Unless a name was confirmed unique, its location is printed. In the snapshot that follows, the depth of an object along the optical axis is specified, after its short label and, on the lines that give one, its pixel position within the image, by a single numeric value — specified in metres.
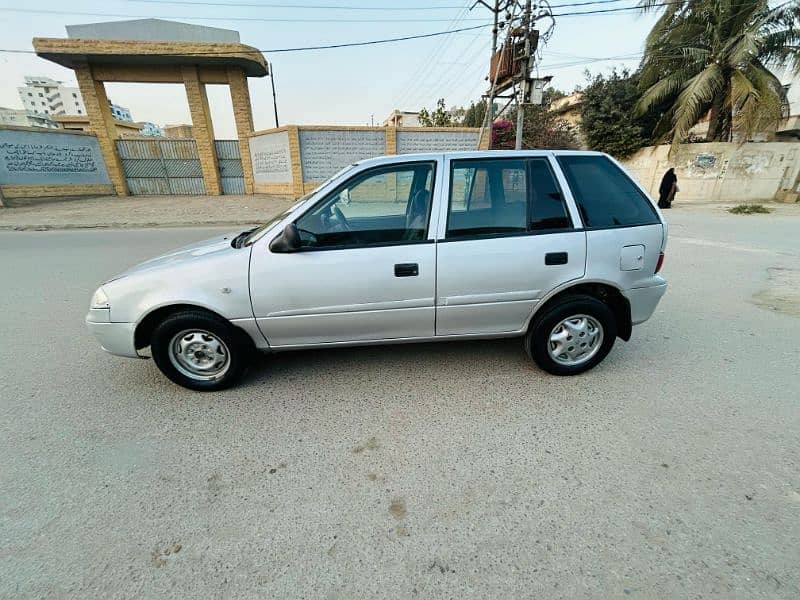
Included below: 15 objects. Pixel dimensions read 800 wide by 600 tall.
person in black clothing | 13.21
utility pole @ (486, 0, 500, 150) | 11.58
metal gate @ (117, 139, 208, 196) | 15.84
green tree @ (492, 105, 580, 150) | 17.98
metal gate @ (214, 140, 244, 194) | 16.16
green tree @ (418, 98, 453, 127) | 26.09
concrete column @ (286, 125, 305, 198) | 13.45
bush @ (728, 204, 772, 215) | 12.75
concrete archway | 14.01
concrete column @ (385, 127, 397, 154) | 13.46
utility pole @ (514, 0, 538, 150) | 10.24
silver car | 2.52
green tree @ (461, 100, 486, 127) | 30.05
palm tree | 13.64
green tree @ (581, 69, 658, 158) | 17.06
